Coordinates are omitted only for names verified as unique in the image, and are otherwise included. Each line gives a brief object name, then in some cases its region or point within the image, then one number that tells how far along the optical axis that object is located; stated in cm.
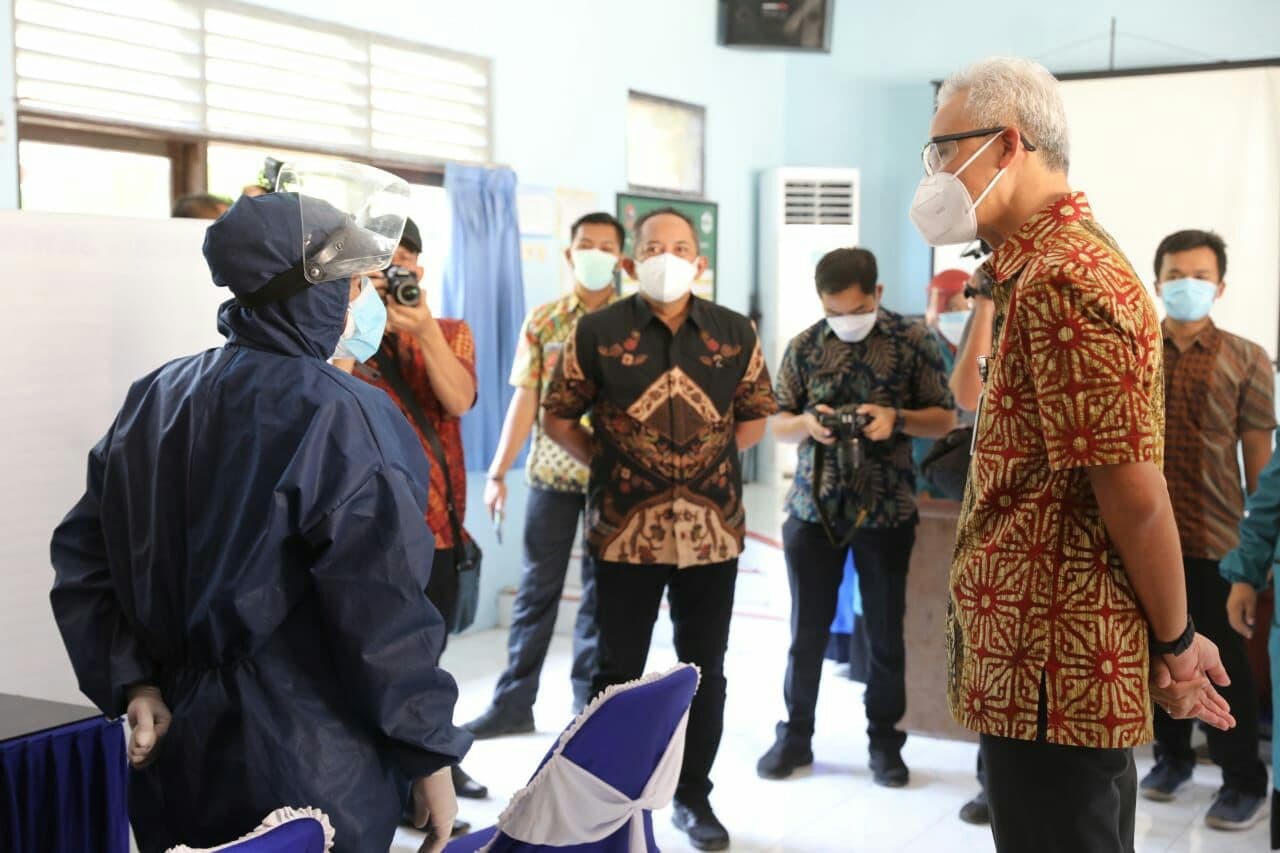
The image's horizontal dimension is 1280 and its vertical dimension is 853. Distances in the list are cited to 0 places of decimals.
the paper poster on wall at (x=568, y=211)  596
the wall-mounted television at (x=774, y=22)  699
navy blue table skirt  173
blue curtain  531
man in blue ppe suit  158
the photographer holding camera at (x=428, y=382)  291
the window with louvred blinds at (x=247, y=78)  390
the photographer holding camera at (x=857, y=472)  344
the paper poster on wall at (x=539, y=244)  576
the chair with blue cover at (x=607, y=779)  164
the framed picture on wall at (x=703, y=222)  656
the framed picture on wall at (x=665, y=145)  659
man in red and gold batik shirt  152
